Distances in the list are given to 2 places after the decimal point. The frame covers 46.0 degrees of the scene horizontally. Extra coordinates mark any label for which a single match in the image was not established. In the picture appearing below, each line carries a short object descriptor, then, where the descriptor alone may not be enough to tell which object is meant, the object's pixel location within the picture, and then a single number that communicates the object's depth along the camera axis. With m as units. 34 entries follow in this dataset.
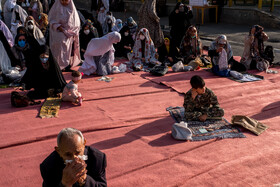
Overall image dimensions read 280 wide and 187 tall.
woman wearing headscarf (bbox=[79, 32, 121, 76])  7.08
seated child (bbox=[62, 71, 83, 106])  5.14
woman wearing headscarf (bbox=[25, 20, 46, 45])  7.62
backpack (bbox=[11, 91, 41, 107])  5.07
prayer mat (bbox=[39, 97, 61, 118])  4.80
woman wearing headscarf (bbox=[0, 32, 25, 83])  6.54
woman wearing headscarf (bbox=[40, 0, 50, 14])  12.10
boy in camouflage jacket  4.33
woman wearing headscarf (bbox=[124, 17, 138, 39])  9.47
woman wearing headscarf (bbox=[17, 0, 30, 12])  12.57
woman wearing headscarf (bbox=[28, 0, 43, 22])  10.82
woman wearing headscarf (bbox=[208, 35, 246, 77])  7.02
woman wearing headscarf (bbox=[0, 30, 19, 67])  7.32
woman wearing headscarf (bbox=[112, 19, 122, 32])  9.98
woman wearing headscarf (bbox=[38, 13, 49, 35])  8.70
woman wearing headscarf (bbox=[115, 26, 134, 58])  8.95
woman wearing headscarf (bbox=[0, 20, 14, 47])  7.48
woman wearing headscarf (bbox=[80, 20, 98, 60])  8.53
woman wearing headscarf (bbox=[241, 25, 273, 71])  7.45
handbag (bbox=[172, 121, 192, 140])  3.95
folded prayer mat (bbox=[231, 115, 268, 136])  4.20
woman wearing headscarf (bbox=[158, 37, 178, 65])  8.19
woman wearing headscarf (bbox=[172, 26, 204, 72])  8.23
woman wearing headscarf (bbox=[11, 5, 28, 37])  8.60
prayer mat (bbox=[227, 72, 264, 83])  6.61
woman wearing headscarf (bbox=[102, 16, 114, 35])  10.33
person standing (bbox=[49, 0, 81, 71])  7.36
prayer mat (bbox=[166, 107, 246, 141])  4.04
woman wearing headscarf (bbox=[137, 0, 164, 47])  9.55
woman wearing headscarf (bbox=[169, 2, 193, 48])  9.48
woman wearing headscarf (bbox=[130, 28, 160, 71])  7.90
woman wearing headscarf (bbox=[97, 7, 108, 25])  11.10
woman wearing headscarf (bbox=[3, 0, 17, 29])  9.55
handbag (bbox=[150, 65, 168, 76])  6.97
